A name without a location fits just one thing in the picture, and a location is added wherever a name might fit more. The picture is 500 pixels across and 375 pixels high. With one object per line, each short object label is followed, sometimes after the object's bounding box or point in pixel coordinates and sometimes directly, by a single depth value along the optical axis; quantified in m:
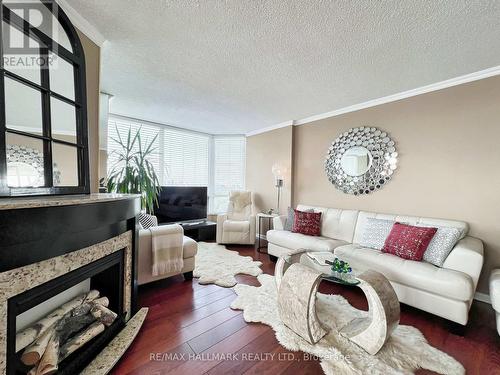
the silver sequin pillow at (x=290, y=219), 3.37
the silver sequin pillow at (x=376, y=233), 2.52
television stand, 4.11
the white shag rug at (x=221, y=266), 2.59
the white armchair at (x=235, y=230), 3.97
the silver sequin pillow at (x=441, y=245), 2.03
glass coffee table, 1.48
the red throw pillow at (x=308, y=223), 3.15
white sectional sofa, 1.73
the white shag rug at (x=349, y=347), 1.37
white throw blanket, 2.29
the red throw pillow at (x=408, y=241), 2.15
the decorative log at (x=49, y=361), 1.15
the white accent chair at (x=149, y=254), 2.24
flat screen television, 3.97
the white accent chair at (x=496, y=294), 1.60
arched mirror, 1.20
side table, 3.90
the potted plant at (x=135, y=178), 2.52
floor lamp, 4.03
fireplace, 0.92
